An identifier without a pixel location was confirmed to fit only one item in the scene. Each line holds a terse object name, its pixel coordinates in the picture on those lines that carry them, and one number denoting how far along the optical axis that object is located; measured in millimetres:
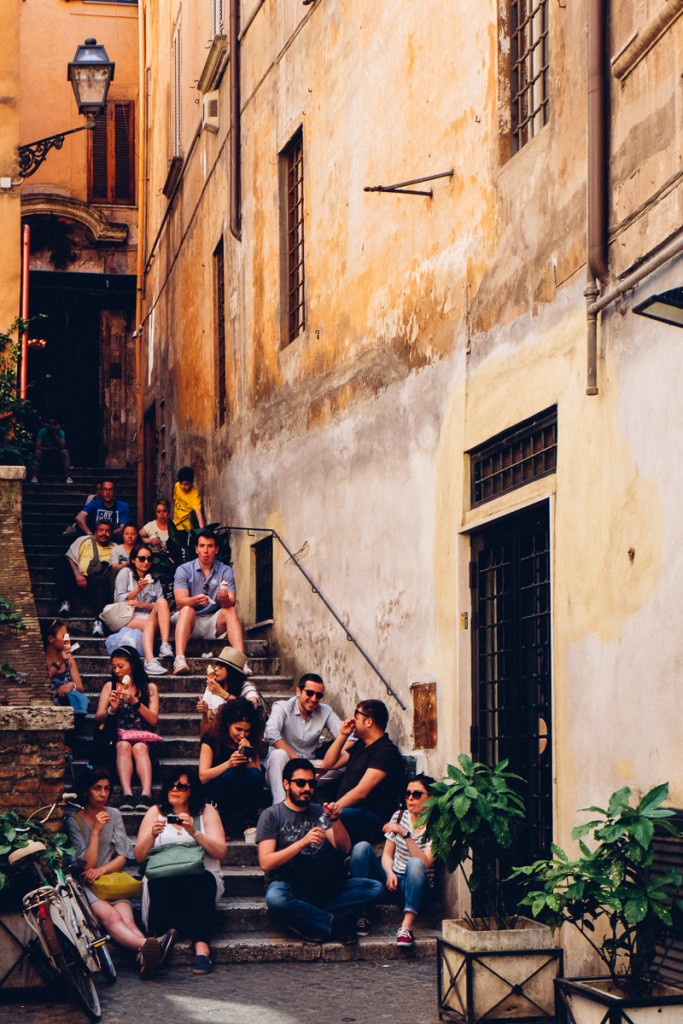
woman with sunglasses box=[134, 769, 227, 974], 9203
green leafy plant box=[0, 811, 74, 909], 8516
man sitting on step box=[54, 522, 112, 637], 14758
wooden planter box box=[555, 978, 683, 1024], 6086
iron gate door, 8906
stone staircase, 9367
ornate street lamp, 15297
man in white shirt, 11219
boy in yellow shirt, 16703
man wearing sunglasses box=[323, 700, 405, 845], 10281
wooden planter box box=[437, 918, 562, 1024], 7539
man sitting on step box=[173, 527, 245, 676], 13500
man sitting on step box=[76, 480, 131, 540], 16734
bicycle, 7992
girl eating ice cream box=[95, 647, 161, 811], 10867
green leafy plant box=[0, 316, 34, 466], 13312
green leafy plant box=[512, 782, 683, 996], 6430
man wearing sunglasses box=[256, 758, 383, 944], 9453
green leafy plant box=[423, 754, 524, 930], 7766
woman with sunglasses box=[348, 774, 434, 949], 9539
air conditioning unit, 17188
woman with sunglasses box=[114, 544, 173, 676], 13352
